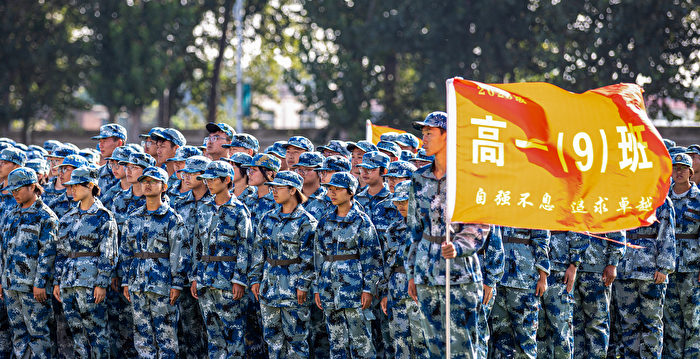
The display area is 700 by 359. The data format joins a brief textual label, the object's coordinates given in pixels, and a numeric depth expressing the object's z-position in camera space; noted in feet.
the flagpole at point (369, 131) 82.44
